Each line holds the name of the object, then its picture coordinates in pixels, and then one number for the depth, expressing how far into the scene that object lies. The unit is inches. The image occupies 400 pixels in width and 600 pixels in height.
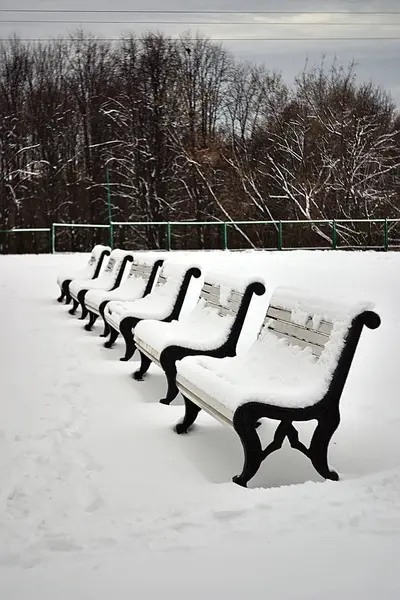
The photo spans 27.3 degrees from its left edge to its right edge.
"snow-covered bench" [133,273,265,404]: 217.3
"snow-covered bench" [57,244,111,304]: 499.8
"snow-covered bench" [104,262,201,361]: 281.1
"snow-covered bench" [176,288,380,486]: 156.8
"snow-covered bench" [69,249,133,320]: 406.0
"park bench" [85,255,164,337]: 335.0
